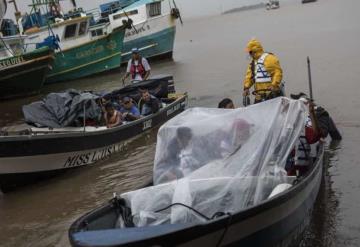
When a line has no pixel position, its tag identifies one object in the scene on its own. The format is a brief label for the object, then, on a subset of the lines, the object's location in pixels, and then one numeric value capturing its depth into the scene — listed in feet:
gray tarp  32.09
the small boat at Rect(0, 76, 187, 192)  27.91
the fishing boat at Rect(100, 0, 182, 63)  97.04
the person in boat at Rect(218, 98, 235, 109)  23.28
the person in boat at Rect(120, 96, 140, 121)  36.11
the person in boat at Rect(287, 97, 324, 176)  21.63
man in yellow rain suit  28.73
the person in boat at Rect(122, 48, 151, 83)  43.37
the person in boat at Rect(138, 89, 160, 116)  37.40
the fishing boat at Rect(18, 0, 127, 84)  82.12
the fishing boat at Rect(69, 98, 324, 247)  13.93
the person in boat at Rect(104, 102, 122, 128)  33.60
